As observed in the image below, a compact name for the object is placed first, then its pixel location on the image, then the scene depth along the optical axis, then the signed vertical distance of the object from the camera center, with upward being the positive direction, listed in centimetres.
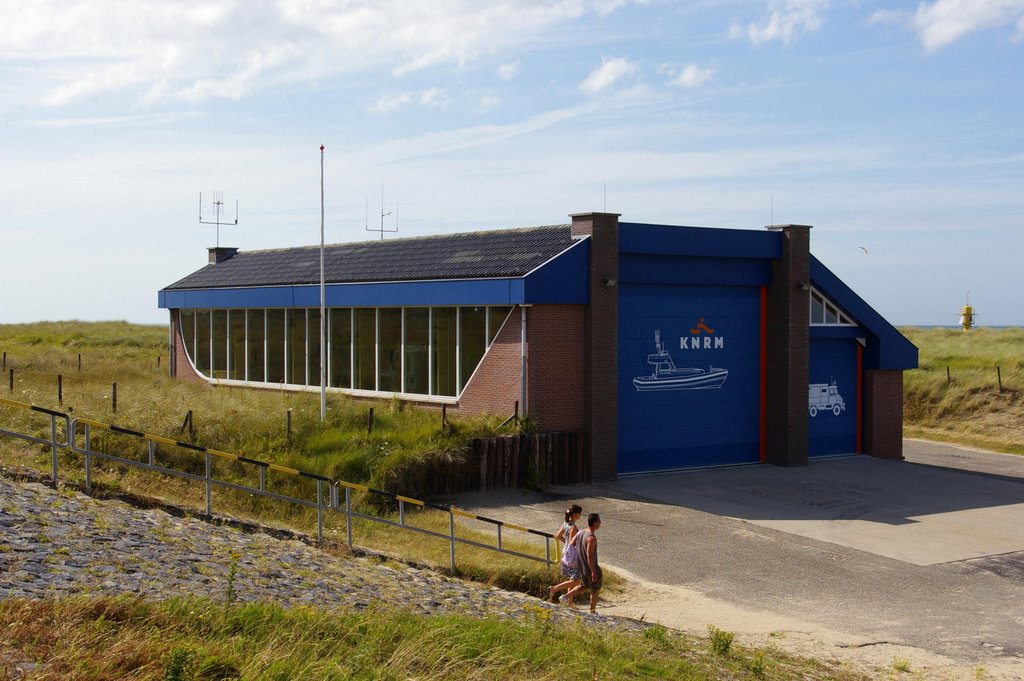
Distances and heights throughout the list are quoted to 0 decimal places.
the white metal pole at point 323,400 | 2295 -135
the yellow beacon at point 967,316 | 7388 +157
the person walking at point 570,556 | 1383 -279
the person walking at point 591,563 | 1345 -282
